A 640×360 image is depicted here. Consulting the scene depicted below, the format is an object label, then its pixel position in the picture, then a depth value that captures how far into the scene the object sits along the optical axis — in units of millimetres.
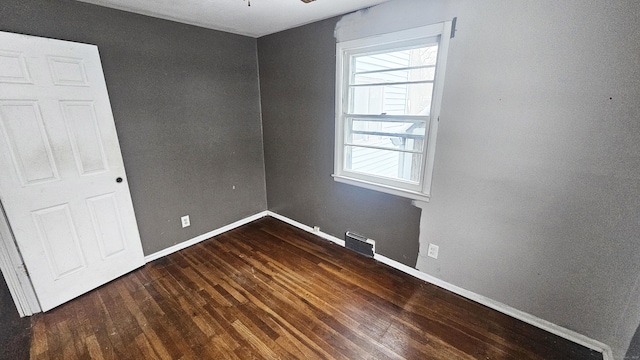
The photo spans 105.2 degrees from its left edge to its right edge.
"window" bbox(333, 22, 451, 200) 1952
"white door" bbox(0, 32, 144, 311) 1670
